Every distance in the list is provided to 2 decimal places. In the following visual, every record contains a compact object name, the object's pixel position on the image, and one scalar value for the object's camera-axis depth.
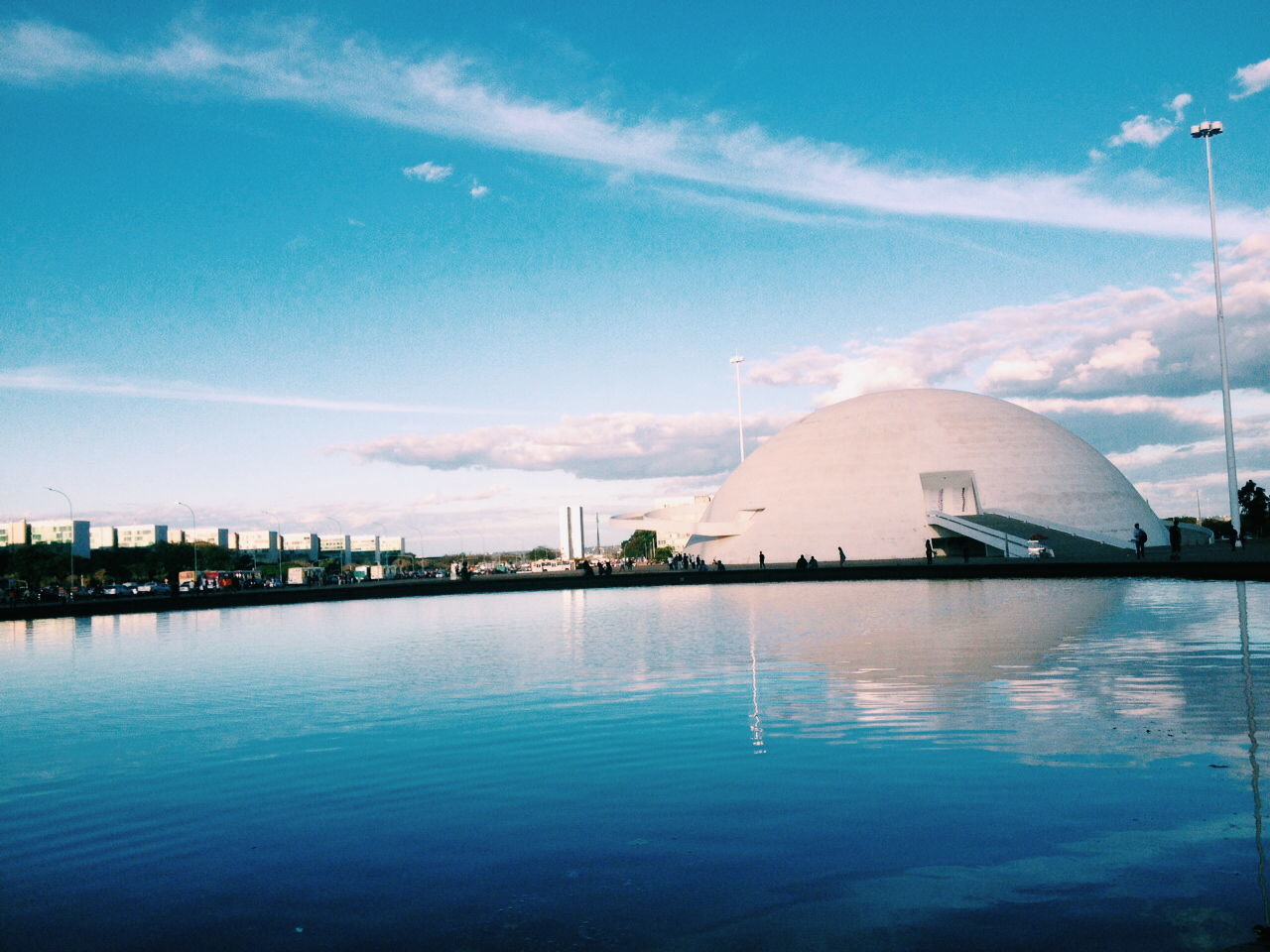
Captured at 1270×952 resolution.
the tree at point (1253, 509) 82.94
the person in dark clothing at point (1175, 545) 36.00
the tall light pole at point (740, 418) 72.06
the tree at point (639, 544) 180.38
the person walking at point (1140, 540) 37.97
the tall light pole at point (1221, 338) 38.59
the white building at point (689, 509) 74.12
